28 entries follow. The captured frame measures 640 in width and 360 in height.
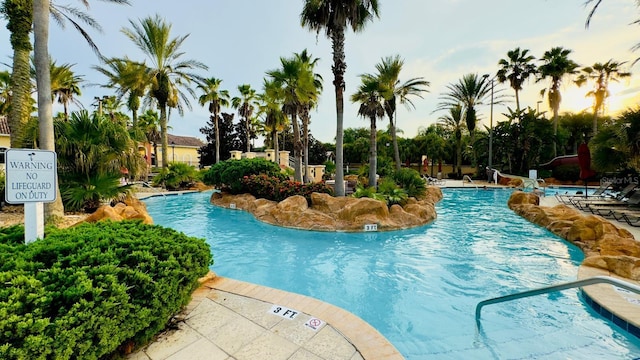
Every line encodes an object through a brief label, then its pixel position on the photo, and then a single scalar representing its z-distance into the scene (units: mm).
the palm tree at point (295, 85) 16984
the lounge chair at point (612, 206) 11484
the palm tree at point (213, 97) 29344
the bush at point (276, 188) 14127
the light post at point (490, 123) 27341
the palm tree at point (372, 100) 16203
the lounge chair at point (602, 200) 12591
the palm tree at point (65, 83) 21250
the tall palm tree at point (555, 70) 28359
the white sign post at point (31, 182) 3156
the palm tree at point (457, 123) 32219
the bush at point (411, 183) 15742
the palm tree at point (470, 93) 29094
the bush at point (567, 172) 26719
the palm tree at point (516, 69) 29516
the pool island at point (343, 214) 10742
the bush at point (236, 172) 16891
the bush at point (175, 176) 21969
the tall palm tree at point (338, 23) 12219
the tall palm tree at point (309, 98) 18203
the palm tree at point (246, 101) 32188
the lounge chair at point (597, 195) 15258
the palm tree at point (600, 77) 29578
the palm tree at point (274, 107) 17969
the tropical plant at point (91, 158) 9680
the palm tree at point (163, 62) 21656
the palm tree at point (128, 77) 21266
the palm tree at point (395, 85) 18547
